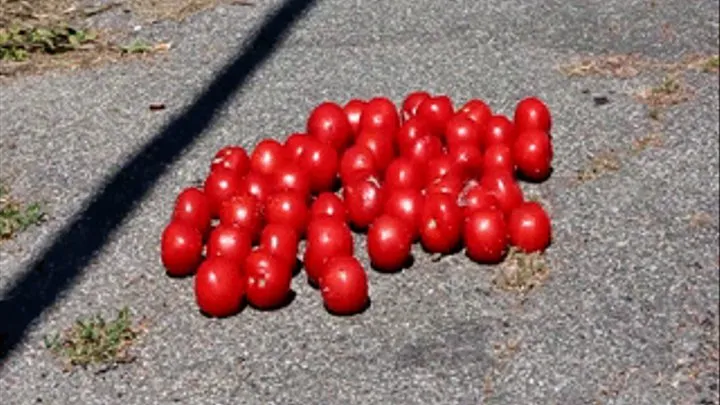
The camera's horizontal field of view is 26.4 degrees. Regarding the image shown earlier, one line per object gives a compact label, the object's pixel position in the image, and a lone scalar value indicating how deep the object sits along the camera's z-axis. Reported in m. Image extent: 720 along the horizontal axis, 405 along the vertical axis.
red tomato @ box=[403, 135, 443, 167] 5.39
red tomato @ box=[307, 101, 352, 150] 5.61
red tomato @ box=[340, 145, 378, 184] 5.37
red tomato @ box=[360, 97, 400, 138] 5.59
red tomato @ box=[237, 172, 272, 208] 5.32
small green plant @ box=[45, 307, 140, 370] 4.71
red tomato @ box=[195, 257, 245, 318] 4.83
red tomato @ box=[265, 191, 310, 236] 5.17
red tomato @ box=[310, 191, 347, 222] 5.17
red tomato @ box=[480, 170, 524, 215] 5.12
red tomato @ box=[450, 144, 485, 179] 5.31
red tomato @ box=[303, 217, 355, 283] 4.91
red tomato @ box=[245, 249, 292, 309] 4.83
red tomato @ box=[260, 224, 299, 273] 4.98
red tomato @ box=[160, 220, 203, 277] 5.09
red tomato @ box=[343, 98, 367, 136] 5.73
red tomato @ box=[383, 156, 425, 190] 5.25
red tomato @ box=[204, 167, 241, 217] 5.38
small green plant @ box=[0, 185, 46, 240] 5.60
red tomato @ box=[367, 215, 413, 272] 4.96
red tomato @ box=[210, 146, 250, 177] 5.52
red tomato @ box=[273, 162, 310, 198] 5.32
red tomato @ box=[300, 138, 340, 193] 5.43
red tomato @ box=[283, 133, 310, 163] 5.50
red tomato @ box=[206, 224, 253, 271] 4.98
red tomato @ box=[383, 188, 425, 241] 5.09
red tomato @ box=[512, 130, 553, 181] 5.38
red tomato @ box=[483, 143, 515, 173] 5.35
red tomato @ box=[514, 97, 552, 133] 5.57
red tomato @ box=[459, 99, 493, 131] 5.63
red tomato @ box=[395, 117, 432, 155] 5.49
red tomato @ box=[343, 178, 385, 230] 5.19
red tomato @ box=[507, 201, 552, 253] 4.96
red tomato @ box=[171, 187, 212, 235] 5.26
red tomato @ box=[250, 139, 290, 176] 5.48
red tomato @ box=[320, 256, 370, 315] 4.73
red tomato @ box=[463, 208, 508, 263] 4.94
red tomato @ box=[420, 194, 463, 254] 5.00
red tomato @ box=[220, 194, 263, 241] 5.20
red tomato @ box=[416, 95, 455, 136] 5.64
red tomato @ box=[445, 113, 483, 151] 5.47
